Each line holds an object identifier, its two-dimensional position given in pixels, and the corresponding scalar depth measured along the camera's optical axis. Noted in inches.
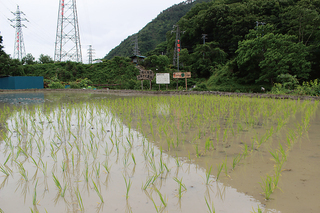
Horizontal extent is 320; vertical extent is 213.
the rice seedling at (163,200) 54.4
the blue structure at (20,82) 810.2
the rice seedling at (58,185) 63.5
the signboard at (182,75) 512.7
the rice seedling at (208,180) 66.9
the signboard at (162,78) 558.3
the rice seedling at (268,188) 57.9
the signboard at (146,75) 574.9
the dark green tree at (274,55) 611.8
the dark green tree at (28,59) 1103.0
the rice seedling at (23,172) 71.3
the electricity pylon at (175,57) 1163.9
